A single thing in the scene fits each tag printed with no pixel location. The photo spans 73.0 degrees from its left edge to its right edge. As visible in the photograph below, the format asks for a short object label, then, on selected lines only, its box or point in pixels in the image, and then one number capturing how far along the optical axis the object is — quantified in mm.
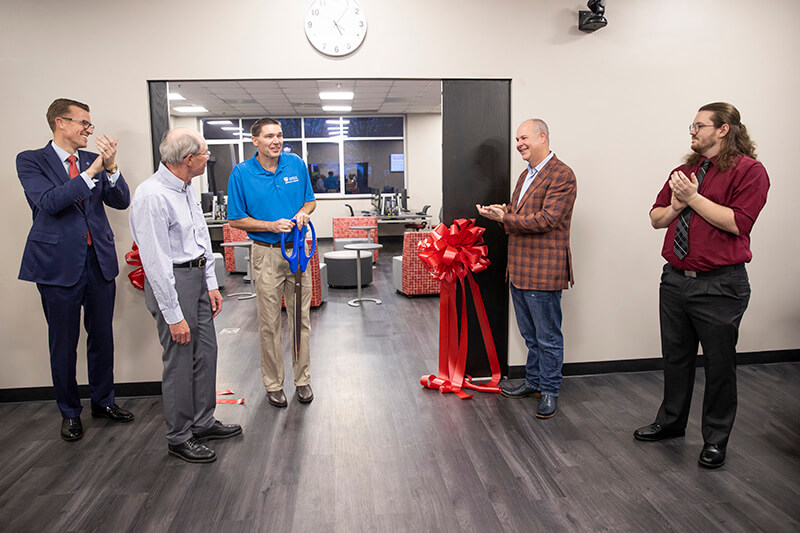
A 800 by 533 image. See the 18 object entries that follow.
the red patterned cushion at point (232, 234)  7818
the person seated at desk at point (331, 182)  13422
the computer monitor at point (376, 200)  10445
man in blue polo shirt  3342
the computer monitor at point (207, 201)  9016
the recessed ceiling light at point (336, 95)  10203
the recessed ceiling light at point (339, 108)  11953
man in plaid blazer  3191
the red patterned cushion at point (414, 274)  6637
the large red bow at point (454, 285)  3580
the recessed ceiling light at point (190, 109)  11465
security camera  3483
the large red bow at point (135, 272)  3451
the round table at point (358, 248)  6416
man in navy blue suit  2982
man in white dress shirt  2545
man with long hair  2506
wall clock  3443
